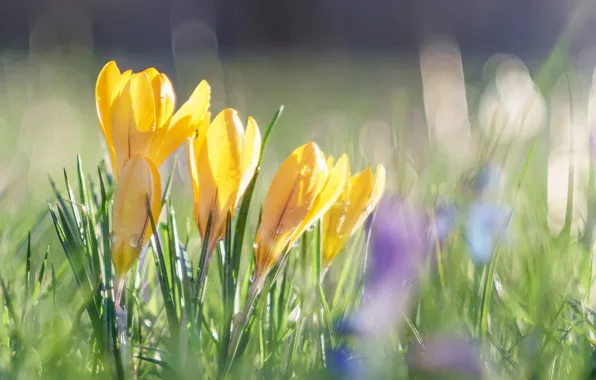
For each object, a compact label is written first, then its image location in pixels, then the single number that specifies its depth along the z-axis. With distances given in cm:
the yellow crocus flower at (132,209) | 118
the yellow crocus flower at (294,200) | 118
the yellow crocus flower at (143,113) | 119
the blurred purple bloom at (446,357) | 119
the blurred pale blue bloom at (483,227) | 125
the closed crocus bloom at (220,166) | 118
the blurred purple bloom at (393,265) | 122
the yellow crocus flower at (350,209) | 121
